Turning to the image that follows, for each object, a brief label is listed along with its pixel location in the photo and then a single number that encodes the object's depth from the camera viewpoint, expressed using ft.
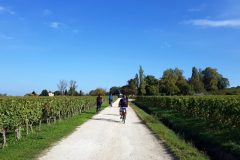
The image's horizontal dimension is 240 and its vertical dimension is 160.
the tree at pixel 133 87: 526.57
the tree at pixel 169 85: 408.87
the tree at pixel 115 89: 603.26
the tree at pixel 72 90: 512.84
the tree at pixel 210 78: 497.46
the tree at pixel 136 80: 517.55
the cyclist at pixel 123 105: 89.22
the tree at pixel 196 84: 449.89
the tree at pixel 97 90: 532.93
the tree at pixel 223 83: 512.22
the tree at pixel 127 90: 532.97
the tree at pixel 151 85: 446.56
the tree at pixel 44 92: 446.85
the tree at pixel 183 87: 408.87
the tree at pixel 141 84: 483.10
